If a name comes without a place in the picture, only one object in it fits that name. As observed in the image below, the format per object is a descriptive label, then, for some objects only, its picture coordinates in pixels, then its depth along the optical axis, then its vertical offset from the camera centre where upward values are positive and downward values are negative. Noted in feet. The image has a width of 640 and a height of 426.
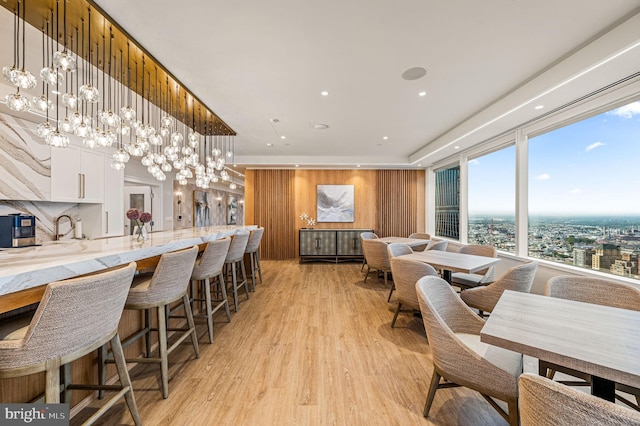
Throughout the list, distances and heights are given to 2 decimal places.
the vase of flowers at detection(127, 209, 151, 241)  8.31 -0.32
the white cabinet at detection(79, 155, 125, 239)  15.61 +0.06
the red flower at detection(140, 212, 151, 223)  8.47 -0.16
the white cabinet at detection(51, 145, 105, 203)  13.19 +1.99
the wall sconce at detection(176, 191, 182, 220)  26.89 +1.13
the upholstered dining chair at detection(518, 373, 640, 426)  2.12 -1.69
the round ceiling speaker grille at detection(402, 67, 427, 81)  8.96 +4.86
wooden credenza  22.54 -2.61
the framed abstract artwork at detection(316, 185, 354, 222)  24.32 +0.87
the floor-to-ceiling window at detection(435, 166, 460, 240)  20.04 +0.86
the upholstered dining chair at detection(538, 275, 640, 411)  5.84 -1.90
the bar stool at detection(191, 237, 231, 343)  8.57 -1.77
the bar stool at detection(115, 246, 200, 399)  6.04 -1.86
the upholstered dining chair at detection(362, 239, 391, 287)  14.47 -2.37
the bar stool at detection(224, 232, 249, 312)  11.18 -1.69
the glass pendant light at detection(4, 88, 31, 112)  6.41 +2.71
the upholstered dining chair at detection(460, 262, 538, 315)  8.06 -2.25
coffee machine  11.00 -0.80
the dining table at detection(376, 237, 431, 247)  16.26 -1.86
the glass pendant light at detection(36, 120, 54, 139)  7.85 +2.43
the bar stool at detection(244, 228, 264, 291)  14.26 -1.84
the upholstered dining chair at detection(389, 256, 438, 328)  8.54 -2.12
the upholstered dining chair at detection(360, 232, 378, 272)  18.33 -1.63
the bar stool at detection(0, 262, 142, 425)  3.59 -1.75
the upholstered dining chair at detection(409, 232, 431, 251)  18.19 -1.76
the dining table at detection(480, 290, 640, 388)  3.27 -1.83
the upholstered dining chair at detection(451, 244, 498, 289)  10.83 -2.73
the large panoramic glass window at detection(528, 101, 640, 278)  9.07 +0.80
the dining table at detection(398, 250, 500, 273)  9.12 -1.84
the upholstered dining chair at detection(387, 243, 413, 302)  12.11 -1.77
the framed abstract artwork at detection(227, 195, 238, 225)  42.02 +0.52
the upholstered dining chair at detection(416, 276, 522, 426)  4.38 -2.71
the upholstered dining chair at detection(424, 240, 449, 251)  14.08 -1.77
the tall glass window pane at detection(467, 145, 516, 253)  14.32 +0.84
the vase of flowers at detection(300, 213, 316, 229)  24.21 -0.65
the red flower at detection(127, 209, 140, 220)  8.19 -0.06
